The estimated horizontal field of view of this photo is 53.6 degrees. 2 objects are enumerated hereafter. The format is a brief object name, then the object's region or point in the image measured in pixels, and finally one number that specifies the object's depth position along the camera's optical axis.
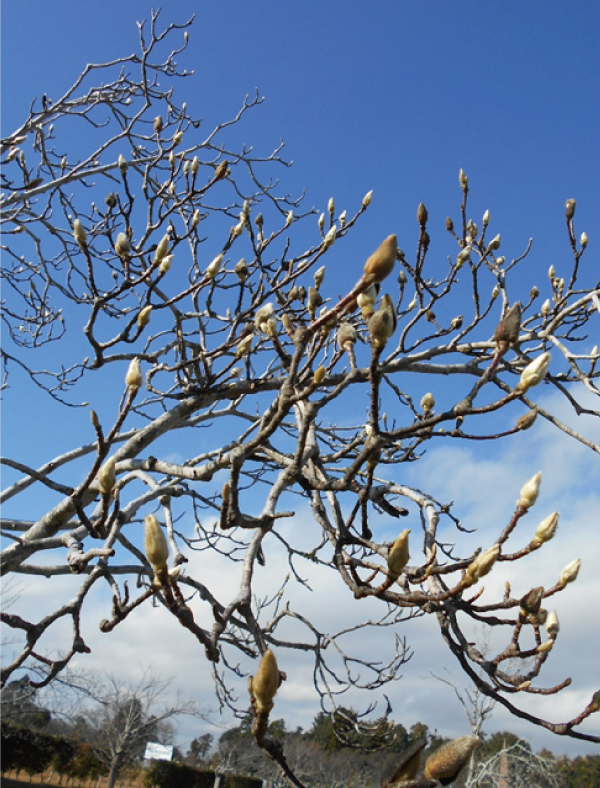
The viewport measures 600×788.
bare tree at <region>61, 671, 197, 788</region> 25.17
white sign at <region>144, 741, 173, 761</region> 26.77
